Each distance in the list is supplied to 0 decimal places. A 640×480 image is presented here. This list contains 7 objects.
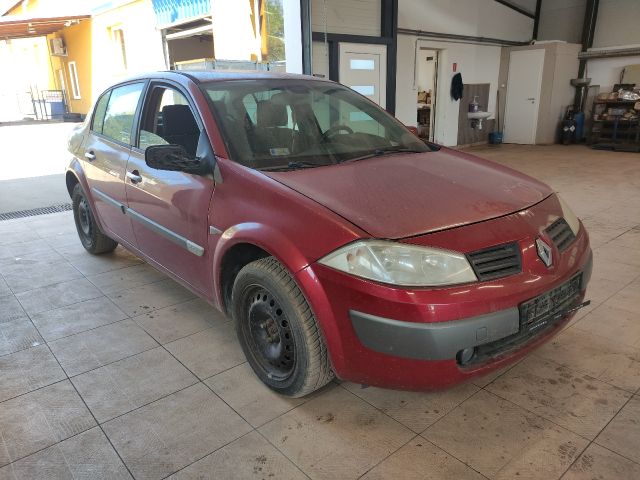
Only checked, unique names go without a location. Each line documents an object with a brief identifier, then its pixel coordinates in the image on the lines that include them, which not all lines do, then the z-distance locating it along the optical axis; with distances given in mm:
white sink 11359
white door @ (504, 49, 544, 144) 11797
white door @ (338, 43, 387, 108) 7383
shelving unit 10914
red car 1668
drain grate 5428
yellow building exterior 12828
